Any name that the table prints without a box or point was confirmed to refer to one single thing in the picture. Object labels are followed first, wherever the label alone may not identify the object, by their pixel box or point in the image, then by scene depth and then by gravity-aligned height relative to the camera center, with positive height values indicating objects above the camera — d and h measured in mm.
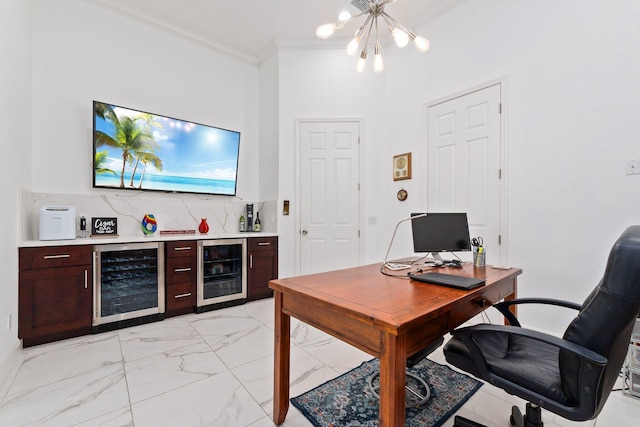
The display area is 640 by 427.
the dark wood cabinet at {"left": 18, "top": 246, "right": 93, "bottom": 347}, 2348 -722
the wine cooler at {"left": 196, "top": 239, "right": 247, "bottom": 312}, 3346 -778
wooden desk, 1026 -445
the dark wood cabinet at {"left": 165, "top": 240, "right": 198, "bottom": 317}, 3109 -743
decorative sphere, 3346 -152
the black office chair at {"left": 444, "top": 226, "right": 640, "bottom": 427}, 959 -524
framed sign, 3058 -173
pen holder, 2004 -314
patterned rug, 1591 -1172
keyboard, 1449 -374
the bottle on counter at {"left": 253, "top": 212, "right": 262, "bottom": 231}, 4215 -201
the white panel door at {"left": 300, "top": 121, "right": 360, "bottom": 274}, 3926 +222
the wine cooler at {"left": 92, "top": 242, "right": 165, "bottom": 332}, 2719 -758
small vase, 3782 -209
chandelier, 1999 +1329
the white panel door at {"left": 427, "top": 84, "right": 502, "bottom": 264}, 2827 +559
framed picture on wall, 3596 +595
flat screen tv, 3158 +734
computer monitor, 2115 -166
